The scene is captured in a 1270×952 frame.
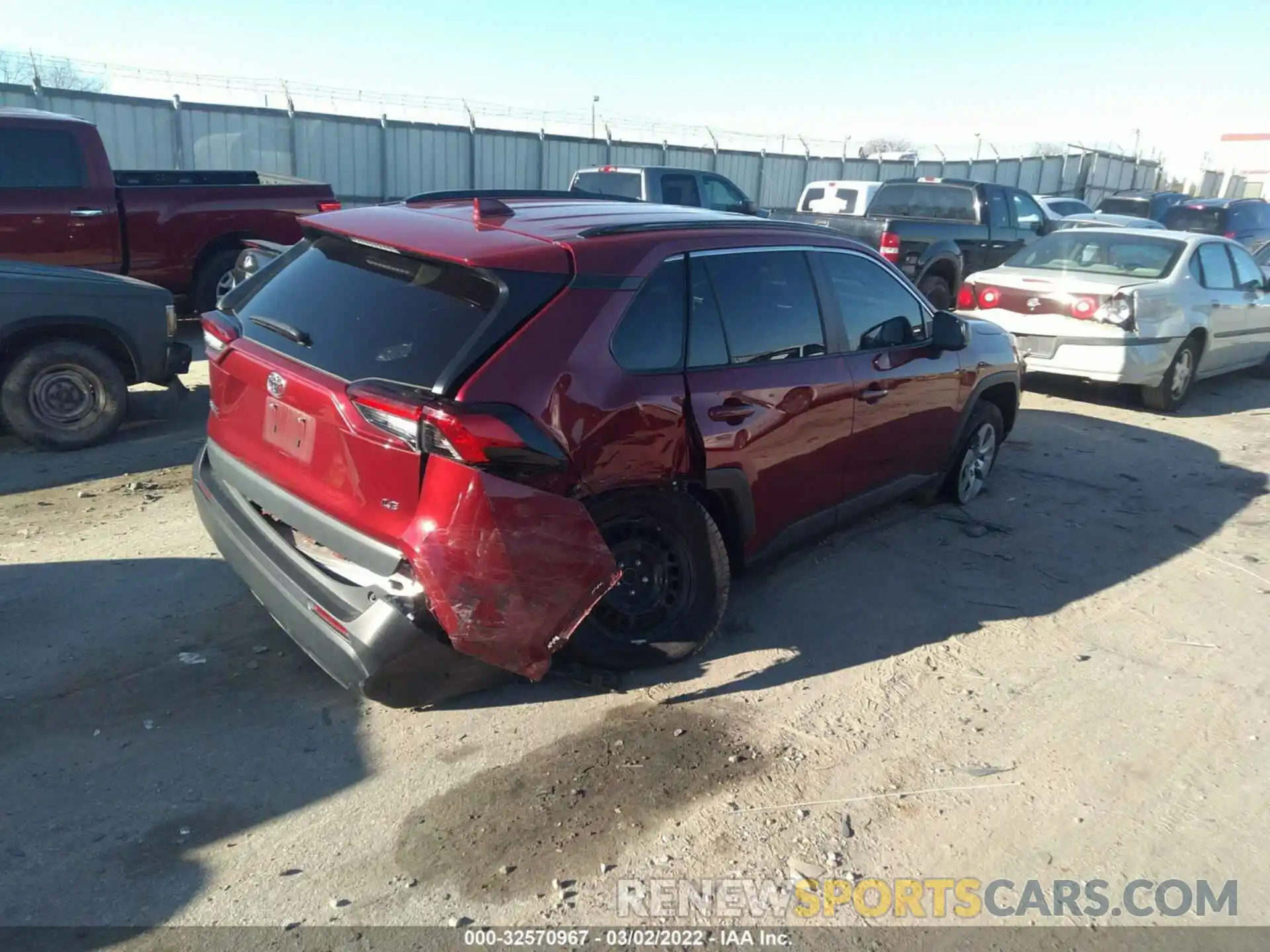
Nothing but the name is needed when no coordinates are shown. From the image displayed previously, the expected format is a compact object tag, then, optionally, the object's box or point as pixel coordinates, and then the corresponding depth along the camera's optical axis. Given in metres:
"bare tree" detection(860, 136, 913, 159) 30.86
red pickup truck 9.07
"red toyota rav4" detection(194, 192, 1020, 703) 3.18
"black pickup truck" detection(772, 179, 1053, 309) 12.73
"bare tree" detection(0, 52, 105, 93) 16.05
